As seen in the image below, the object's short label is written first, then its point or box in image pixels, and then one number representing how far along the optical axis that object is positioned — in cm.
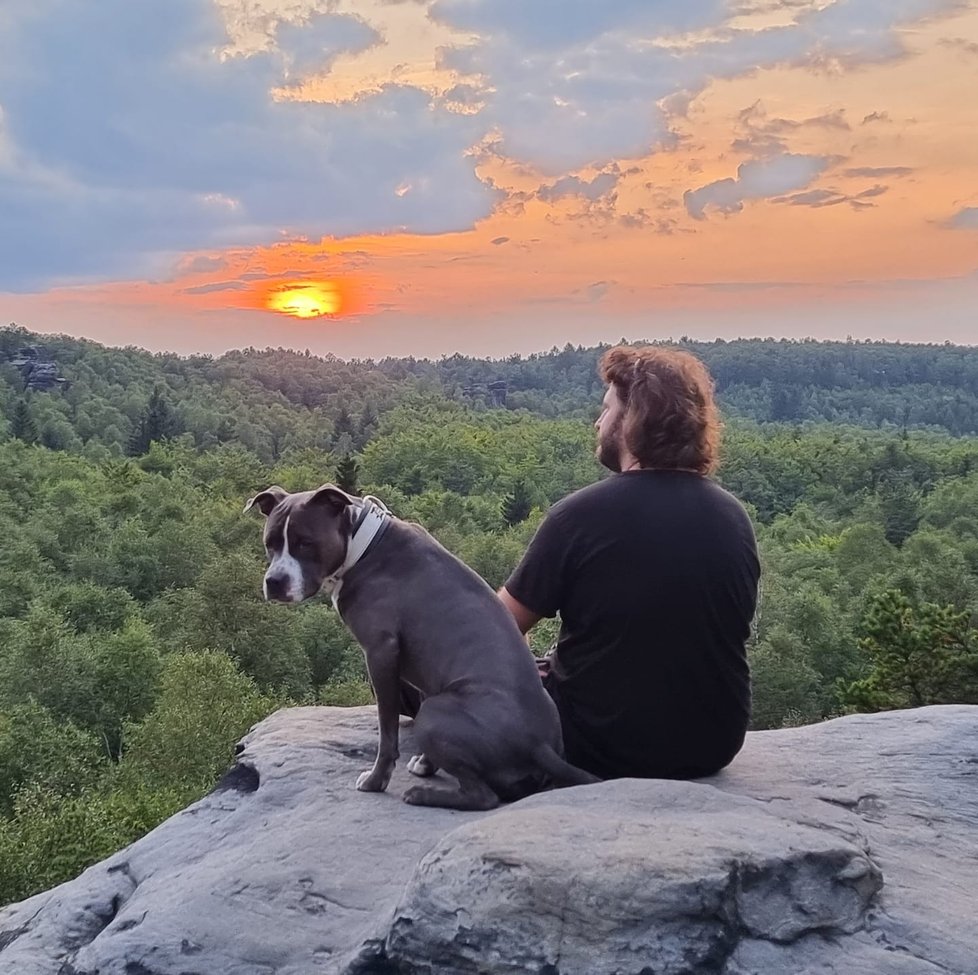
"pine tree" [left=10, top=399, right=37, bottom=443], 12100
